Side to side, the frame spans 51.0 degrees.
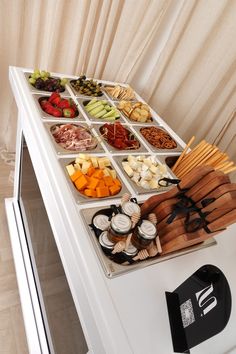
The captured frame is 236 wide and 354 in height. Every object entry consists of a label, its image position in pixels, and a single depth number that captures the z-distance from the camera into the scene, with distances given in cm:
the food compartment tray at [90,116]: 123
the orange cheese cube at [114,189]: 87
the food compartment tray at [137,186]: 94
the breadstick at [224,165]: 97
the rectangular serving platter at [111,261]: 66
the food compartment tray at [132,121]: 134
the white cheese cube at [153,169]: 102
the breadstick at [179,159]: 116
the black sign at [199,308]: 52
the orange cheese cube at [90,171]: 88
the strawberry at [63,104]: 118
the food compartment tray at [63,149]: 97
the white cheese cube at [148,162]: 105
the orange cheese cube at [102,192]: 84
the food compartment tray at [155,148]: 121
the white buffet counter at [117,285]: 58
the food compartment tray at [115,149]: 108
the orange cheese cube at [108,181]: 88
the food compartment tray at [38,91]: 125
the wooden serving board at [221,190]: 62
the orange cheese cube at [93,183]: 84
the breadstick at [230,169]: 94
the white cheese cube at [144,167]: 100
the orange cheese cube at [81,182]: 84
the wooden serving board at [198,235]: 62
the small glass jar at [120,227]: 63
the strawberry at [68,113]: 116
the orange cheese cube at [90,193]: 83
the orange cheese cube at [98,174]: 88
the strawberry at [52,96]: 120
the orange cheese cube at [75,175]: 86
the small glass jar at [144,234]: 66
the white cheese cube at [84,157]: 93
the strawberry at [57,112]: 113
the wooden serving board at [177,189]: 67
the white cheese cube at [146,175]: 98
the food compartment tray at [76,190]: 81
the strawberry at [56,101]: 119
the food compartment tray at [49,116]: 111
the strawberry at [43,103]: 118
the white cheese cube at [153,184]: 98
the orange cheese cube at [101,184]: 85
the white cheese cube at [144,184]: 96
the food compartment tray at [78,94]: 136
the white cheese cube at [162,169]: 106
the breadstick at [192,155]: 109
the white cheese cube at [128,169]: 98
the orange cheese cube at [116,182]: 91
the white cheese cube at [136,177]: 97
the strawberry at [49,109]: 114
